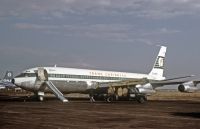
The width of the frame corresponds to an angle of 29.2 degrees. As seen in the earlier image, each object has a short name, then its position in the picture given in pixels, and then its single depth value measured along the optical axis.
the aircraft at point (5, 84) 124.50
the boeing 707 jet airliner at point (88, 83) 46.56
